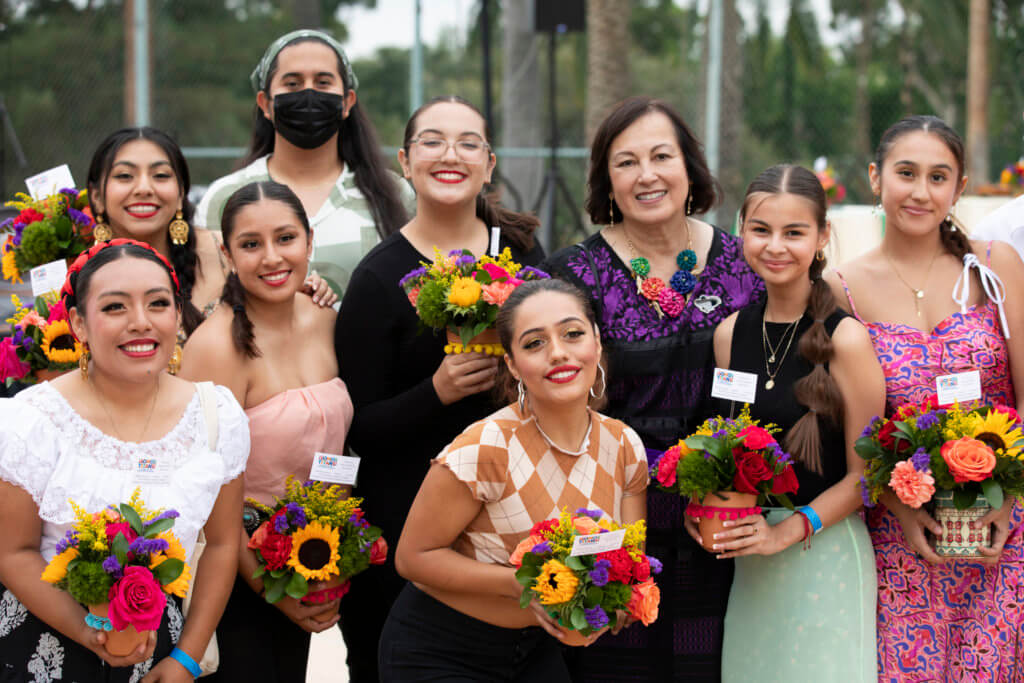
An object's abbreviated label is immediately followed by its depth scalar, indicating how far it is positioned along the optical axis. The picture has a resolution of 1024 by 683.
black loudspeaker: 9.53
